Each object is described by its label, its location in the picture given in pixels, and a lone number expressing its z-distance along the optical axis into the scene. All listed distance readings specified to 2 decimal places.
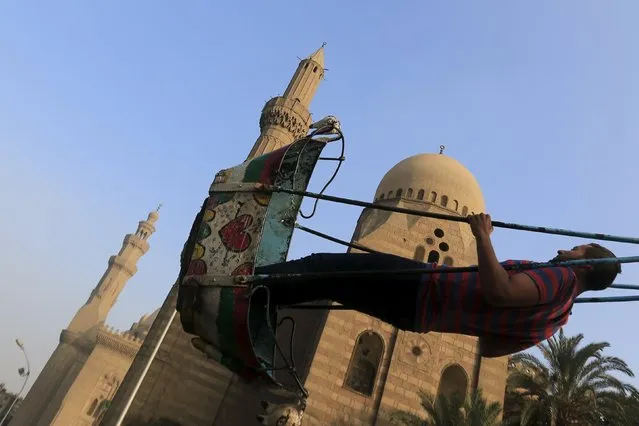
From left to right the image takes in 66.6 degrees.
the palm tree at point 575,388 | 14.49
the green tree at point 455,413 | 12.08
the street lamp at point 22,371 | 29.18
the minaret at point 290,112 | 24.73
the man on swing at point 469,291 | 2.42
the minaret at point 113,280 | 44.19
